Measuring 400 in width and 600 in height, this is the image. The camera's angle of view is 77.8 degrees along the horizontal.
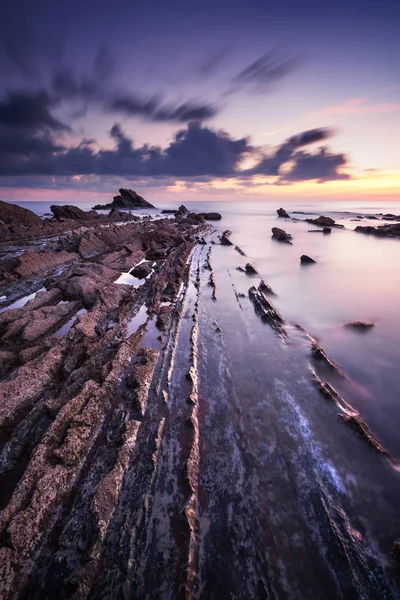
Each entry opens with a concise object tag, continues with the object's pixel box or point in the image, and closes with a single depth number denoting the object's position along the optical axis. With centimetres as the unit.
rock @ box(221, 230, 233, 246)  3020
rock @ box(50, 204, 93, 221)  4978
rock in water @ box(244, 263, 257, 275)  1738
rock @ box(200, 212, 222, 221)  6962
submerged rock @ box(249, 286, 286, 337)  926
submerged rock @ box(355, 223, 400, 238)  4042
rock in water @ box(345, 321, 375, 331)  973
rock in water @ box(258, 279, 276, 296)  1329
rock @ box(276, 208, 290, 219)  7984
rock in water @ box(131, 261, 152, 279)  1541
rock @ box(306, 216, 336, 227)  5810
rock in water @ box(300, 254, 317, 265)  2158
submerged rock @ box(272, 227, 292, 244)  3522
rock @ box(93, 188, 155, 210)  11762
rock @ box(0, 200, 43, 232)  3354
